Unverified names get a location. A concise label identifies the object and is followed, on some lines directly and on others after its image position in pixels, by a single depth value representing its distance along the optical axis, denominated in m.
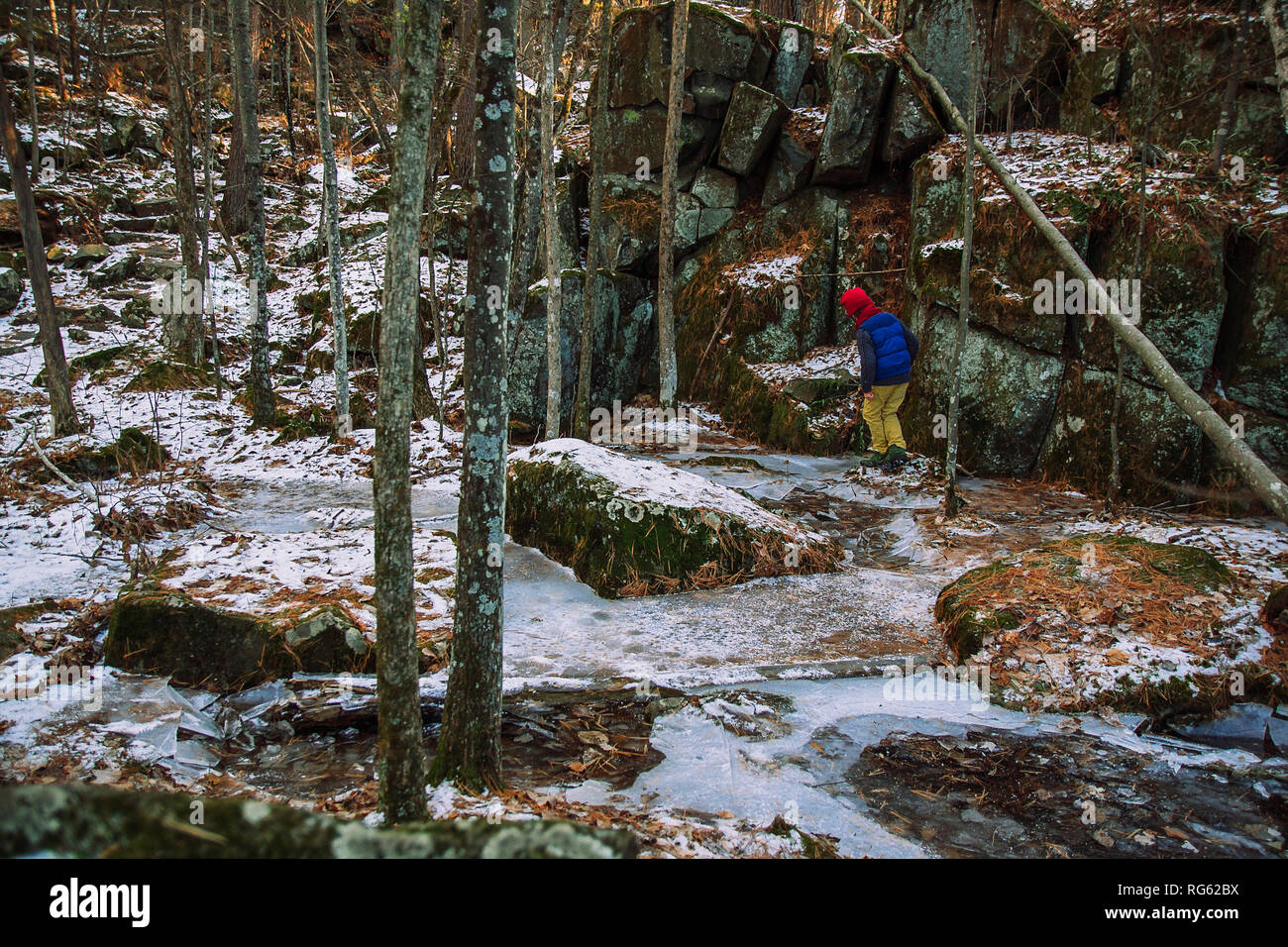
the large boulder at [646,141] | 15.18
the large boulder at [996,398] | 9.31
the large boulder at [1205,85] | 8.73
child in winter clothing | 9.64
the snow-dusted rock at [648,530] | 6.55
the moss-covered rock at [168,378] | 14.19
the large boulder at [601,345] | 13.89
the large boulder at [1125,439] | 7.96
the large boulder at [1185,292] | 7.95
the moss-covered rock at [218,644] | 4.88
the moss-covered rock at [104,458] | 9.66
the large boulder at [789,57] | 15.16
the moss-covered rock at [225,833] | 1.32
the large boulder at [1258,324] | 7.67
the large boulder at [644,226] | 15.26
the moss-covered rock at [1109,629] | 4.38
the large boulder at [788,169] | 14.16
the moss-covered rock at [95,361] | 14.84
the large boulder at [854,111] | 12.70
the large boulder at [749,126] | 14.37
